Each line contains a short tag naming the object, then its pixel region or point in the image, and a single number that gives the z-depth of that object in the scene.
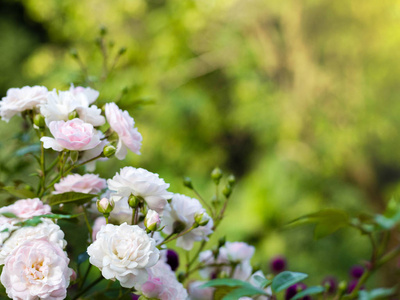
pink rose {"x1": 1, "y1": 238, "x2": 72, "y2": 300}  1.05
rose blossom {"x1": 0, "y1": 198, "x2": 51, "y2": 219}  1.10
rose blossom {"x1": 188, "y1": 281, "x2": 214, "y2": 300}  1.22
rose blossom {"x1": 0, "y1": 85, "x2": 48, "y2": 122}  1.15
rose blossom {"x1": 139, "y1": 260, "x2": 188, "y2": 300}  1.09
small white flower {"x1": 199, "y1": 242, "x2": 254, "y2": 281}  1.22
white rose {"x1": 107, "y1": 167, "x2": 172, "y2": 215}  1.08
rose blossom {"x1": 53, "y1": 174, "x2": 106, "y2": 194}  1.14
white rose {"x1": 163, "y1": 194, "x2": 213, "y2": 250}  1.13
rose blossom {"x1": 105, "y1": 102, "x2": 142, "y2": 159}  1.13
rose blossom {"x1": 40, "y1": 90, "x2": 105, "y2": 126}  1.12
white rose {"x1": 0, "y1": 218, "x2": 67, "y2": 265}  1.06
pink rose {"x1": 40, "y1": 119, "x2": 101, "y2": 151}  1.09
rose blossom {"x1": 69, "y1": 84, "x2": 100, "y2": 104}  1.17
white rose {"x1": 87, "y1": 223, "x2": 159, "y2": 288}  1.04
